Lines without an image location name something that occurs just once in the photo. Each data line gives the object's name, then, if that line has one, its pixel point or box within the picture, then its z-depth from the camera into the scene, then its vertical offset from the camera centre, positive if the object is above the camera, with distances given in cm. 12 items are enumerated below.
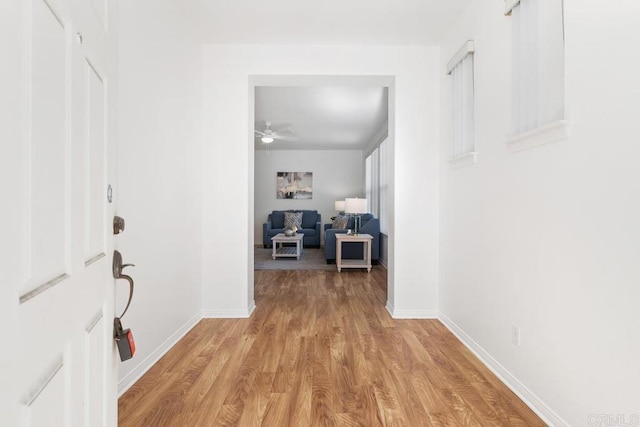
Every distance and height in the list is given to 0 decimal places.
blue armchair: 575 -56
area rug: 561 -92
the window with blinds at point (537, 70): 154 +76
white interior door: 44 +0
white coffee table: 650 -73
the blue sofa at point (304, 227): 802 -35
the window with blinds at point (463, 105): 246 +88
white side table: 523 -60
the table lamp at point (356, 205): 552 +16
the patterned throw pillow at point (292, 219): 828 -15
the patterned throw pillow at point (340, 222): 711 -18
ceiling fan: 617 +170
